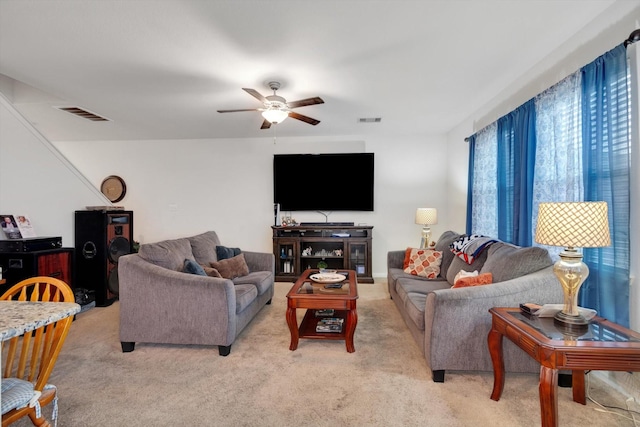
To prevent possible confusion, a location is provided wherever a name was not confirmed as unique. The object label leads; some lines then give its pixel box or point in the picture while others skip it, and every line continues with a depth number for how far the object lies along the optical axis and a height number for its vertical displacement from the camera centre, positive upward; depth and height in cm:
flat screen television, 523 +54
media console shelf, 500 -59
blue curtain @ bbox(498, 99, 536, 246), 277 +39
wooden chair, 118 -63
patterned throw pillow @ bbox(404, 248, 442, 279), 361 -59
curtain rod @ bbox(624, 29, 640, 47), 178 +101
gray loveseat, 251 -76
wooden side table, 141 -63
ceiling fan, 296 +105
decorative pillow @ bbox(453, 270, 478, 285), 260 -53
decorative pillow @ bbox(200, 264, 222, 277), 309 -59
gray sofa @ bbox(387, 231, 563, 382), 208 -72
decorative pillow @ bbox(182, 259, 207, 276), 280 -50
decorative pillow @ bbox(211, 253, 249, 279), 344 -61
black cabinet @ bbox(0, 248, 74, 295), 303 -52
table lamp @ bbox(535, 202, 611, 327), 159 -12
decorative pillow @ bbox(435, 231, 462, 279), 361 -44
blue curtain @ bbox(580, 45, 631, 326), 192 +28
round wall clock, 570 +46
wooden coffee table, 256 -76
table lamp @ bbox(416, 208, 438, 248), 442 -6
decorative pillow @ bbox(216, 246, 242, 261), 379 -49
